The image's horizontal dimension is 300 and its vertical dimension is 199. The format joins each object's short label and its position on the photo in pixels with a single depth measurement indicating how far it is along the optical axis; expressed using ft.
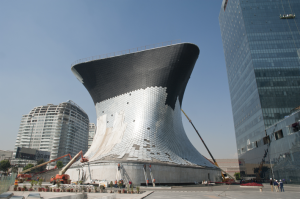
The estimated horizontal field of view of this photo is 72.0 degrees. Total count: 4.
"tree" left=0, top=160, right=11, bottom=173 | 205.16
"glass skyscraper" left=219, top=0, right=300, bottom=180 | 157.17
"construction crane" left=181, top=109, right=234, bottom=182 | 181.19
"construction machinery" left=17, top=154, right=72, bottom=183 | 128.59
